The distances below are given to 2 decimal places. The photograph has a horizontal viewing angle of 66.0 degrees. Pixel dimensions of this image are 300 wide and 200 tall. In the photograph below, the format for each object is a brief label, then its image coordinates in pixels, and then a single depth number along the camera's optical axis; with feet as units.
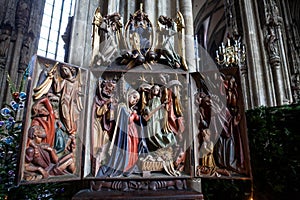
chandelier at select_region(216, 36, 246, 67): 26.03
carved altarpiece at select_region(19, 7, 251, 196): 6.93
